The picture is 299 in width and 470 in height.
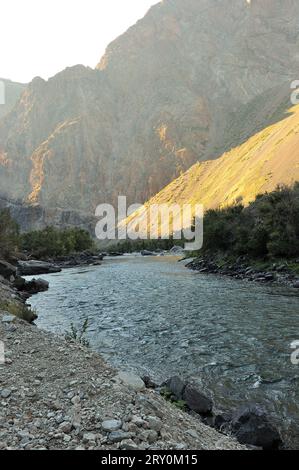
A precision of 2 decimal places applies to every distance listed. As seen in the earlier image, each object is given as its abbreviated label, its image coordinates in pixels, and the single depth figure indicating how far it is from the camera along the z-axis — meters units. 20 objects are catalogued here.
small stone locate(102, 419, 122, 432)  6.83
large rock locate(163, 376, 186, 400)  10.96
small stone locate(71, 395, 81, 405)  7.82
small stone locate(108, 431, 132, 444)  6.55
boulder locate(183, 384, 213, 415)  10.29
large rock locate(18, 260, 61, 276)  59.75
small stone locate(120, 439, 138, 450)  6.40
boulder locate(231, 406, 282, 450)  8.49
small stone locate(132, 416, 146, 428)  7.09
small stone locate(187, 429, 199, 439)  7.54
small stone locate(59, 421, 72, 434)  6.82
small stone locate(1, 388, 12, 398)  8.08
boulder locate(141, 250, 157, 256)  123.12
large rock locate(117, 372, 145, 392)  9.01
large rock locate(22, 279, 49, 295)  37.22
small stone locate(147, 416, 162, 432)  7.10
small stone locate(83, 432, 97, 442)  6.55
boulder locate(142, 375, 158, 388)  11.52
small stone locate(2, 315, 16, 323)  14.13
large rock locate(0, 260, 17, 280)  39.16
